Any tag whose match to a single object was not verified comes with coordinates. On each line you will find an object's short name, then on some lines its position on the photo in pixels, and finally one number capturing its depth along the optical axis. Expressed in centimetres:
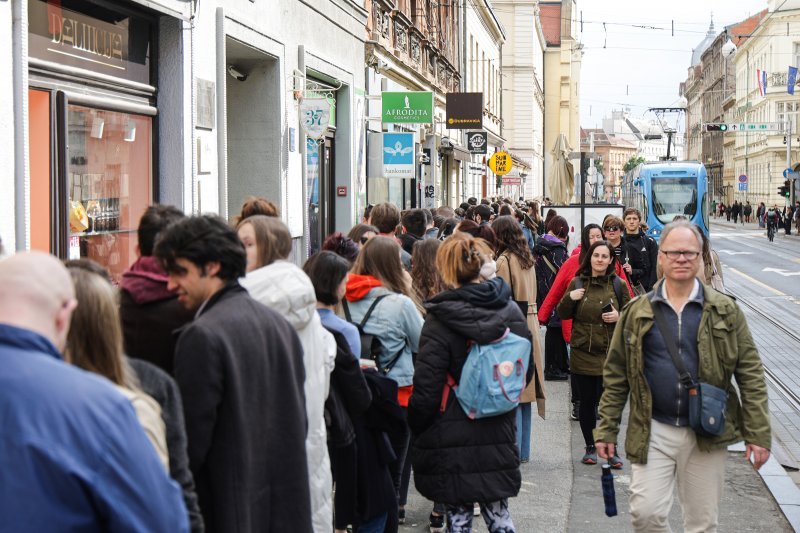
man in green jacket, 525
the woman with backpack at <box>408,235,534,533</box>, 546
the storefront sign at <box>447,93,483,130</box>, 2923
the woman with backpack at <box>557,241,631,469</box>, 841
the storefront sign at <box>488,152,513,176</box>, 3188
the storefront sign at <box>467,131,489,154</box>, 3350
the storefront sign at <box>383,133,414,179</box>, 1919
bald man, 225
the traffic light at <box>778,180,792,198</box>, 5635
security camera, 1341
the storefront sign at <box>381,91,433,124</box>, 2012
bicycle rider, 5046
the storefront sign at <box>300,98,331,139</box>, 1414
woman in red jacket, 895
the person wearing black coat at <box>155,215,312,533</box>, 368
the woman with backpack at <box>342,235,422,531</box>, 615
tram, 3784
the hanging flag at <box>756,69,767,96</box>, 7219
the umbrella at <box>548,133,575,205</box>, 2977
